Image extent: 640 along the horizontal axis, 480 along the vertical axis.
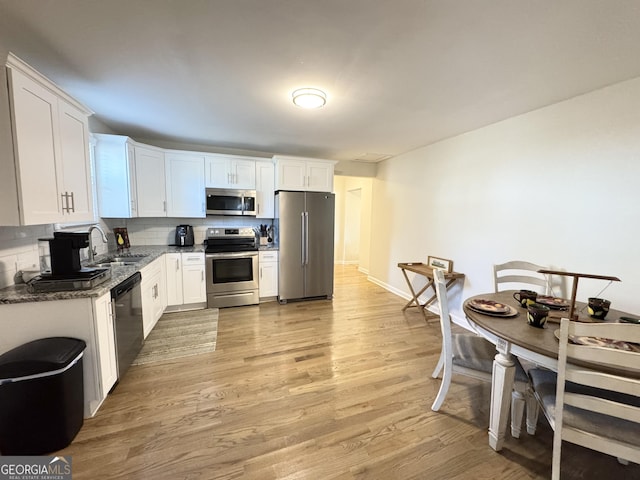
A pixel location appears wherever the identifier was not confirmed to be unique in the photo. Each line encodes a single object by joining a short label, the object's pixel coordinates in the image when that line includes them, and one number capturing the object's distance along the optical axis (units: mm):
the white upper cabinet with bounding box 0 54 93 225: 1555
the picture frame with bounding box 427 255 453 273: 3568
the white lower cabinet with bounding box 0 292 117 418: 1663
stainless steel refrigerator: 4059
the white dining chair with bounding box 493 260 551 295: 2365
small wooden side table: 3392
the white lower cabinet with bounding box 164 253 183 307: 3553
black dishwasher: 2062
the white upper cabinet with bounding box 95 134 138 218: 3213
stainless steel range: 3775
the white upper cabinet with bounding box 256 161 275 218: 4203
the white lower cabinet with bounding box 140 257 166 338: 2725
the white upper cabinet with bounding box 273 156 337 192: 4113
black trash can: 1426
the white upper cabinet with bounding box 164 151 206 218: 3775
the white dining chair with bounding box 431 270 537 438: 1665
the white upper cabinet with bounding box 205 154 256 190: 3953
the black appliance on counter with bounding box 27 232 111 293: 1765
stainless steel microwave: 3951
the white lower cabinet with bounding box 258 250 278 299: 4047
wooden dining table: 1334
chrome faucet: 2402
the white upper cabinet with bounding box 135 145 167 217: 3486
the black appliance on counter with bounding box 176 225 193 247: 3971
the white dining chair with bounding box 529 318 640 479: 1053
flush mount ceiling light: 2250
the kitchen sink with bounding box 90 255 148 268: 2605
